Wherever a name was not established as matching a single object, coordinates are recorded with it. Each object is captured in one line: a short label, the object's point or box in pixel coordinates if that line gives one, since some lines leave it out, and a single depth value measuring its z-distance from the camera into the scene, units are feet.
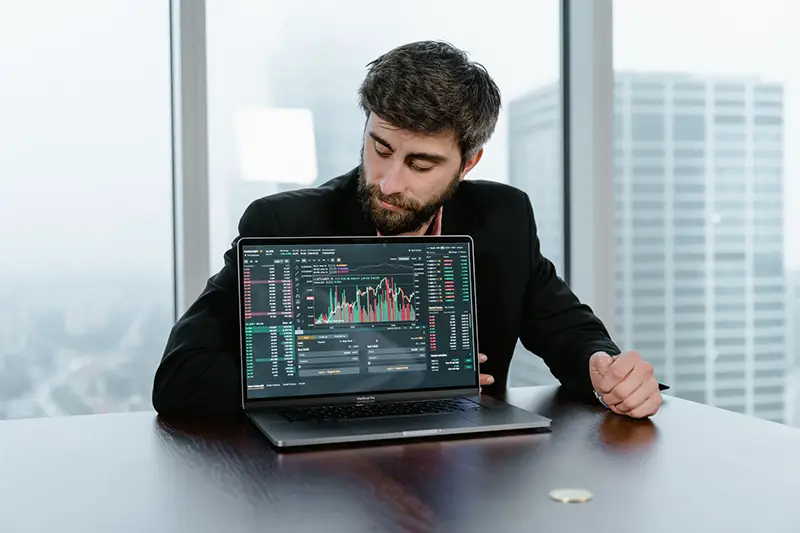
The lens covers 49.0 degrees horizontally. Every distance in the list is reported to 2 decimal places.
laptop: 4.18
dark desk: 2.72
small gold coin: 2.89
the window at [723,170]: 9.59
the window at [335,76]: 8.18
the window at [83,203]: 7.53
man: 5.25
